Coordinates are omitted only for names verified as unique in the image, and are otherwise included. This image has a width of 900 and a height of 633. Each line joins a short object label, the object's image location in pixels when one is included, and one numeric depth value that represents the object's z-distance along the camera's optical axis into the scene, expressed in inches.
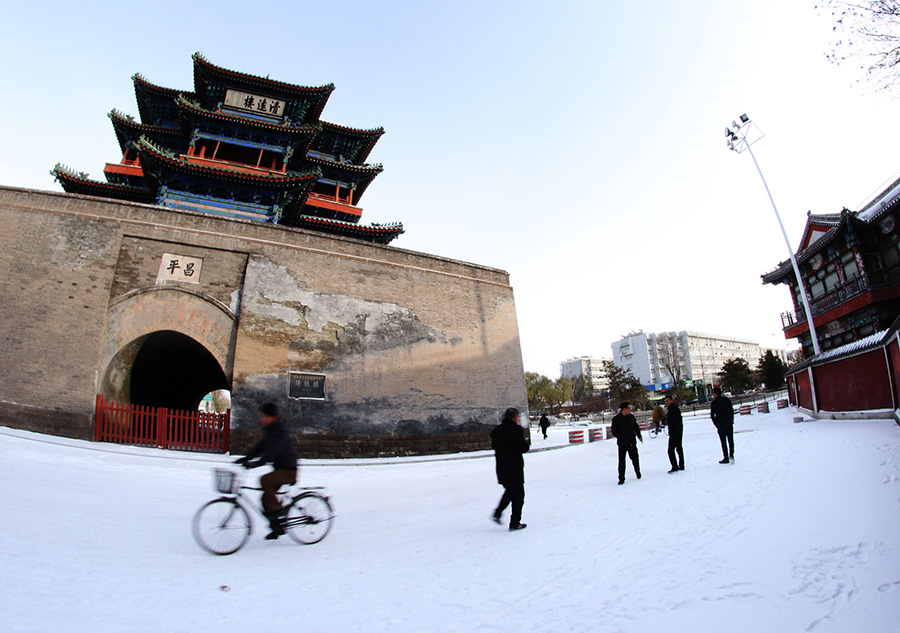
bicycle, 150.6
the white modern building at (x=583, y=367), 3966.5
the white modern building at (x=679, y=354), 3095.5
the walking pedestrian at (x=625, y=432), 270.2
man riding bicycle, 157.9
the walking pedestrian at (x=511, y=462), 179.9
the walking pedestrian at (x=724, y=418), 292.4
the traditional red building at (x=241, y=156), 633.6
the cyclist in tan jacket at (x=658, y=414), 557.3
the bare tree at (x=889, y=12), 224.8
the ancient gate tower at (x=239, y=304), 427.2
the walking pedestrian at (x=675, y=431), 277.6
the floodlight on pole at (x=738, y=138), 784.9
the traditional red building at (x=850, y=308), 459.8
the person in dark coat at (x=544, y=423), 795.4
